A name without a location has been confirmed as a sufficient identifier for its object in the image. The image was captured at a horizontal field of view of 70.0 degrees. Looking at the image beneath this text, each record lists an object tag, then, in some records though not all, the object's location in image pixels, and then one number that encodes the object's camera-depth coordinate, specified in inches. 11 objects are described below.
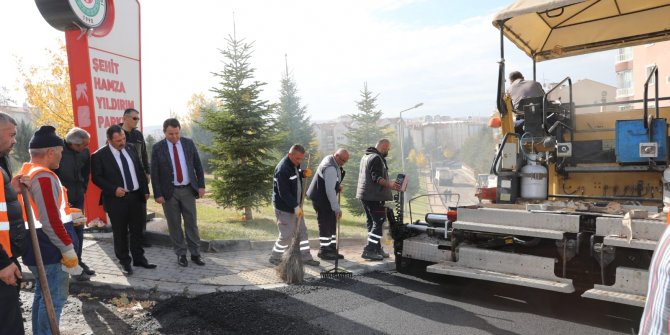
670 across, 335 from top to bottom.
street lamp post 1388.8
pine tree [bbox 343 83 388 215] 1155.9
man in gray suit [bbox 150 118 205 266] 240.1
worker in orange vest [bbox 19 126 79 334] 133.0
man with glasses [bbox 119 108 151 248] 261.1
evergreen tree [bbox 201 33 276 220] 538.6
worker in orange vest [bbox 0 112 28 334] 103.7
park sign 289.9
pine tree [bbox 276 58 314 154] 1219.2
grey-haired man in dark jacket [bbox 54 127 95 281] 221.5
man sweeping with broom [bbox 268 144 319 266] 250.5
